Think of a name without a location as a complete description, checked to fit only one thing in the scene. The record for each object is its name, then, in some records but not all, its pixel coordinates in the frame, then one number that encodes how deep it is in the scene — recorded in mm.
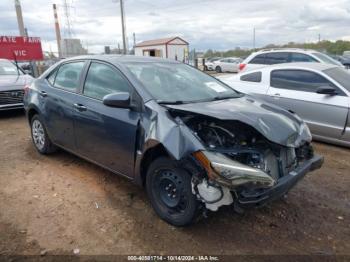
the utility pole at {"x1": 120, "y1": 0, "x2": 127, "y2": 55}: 22906
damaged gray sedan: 2639
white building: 32312
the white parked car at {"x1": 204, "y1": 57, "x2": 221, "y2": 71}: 29998
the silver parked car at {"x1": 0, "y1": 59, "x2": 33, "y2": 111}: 7996
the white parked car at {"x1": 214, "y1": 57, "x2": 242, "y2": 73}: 28472
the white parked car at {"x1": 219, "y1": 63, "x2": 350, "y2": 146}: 5191
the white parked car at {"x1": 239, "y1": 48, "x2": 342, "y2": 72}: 9000
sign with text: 14516
